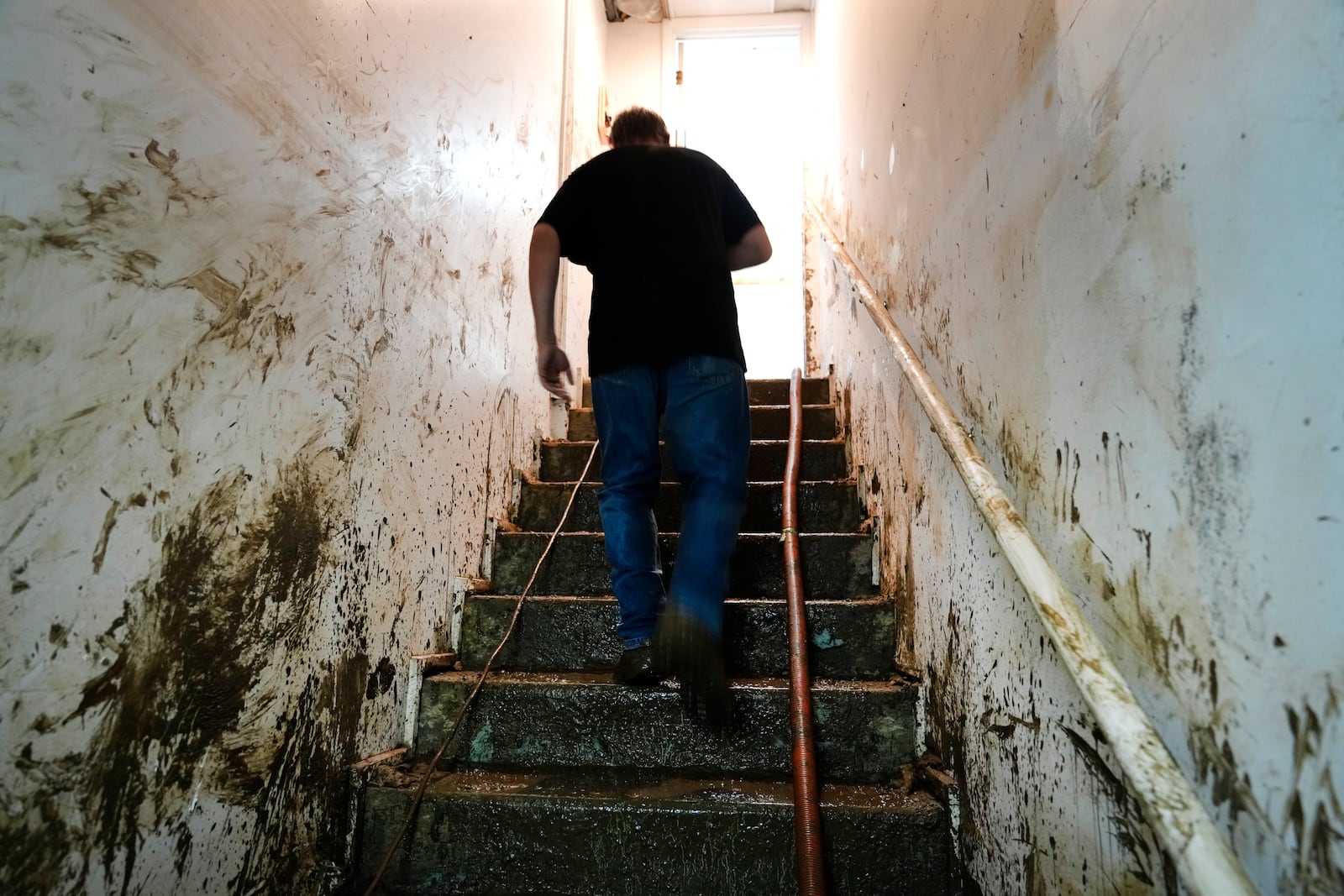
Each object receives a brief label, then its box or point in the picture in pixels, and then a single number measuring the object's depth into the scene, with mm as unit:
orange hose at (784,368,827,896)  1248
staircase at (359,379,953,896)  1356
